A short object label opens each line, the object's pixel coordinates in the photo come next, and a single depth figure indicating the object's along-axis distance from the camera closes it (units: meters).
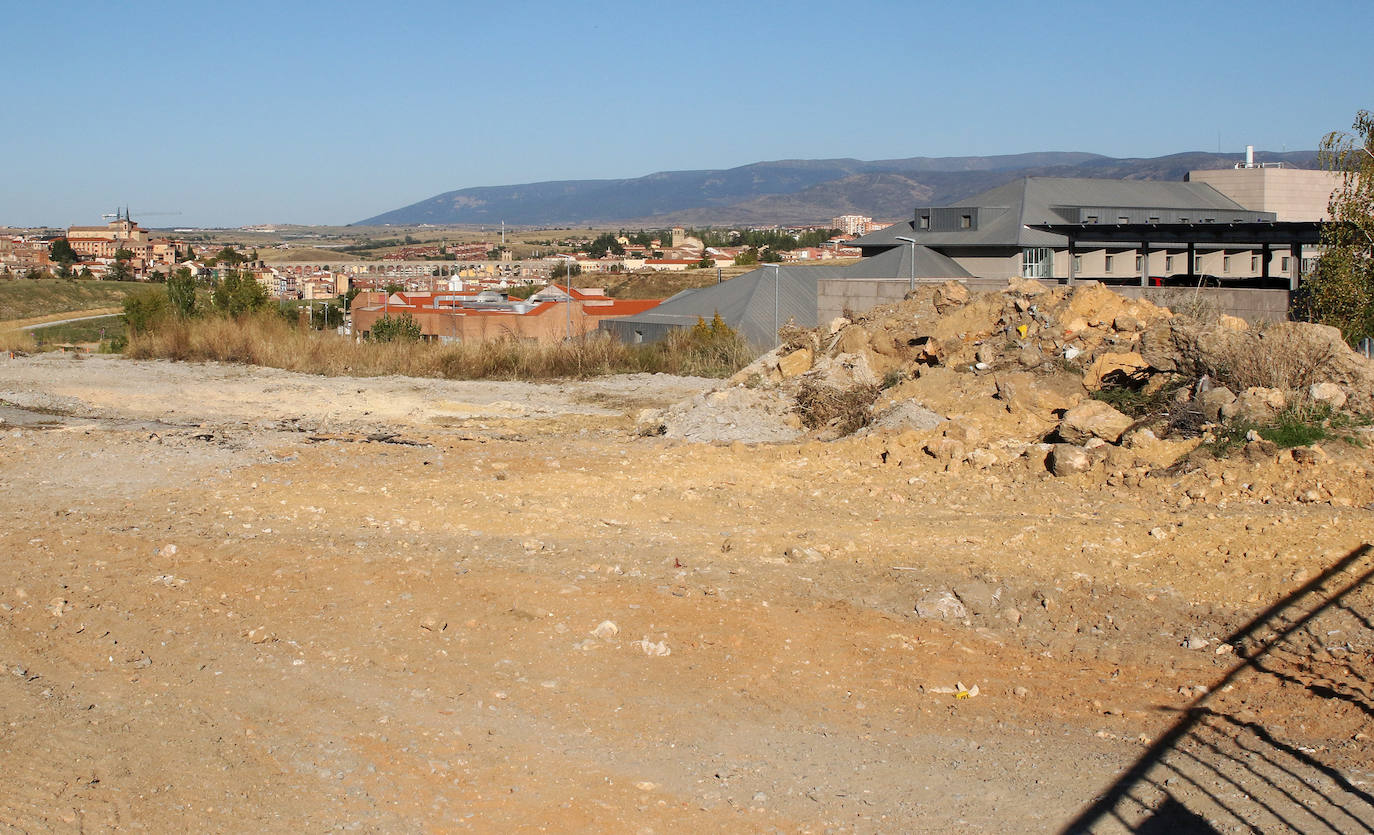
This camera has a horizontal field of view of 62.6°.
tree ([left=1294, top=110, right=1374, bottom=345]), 18.80
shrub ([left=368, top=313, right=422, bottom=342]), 25.37
